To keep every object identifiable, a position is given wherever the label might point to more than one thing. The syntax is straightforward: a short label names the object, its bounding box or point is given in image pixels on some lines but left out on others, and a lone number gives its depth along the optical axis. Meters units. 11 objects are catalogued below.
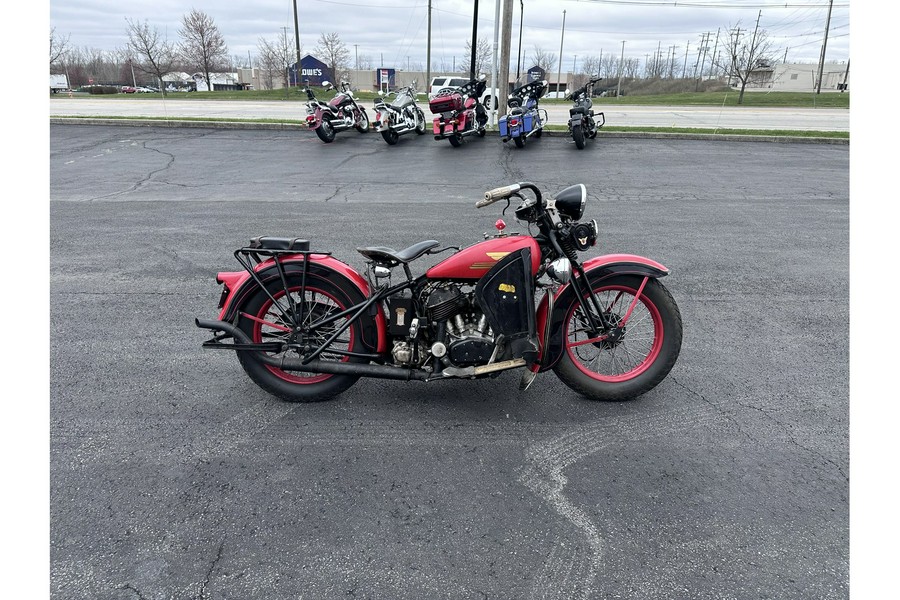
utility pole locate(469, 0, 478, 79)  23.16
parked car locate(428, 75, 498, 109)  30.98
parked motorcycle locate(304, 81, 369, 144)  14.96
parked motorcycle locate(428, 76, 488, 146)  14.13
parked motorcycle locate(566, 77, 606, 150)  13.62
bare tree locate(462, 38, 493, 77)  51.34
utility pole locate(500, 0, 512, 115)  16.06
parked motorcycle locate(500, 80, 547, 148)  13.80
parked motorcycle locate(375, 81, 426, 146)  14.63
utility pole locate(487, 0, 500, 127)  16.16
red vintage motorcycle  3.33
